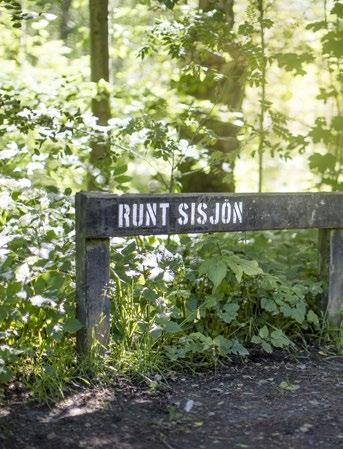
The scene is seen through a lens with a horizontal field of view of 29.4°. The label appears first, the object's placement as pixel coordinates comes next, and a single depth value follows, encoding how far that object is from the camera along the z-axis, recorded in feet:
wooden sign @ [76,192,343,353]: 13.82
